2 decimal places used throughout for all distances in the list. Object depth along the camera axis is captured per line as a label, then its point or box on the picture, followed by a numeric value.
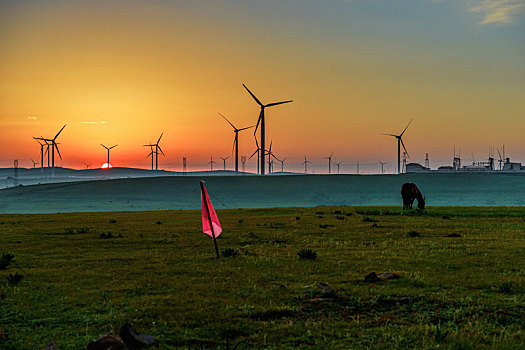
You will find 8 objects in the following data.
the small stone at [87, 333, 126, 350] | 9.64
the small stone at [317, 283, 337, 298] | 13.91
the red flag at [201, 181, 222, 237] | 20.25
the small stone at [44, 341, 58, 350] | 9.54
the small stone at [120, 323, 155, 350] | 9.91
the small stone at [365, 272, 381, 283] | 15.88
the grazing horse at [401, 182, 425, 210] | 57.84
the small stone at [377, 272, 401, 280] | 16.25
